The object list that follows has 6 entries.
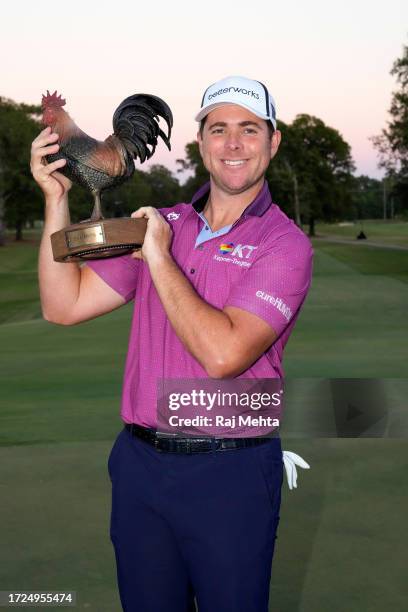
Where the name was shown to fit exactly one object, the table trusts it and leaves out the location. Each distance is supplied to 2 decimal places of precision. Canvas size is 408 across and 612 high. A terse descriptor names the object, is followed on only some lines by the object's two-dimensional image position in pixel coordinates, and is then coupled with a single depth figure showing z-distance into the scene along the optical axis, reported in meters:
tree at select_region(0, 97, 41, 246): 80.06
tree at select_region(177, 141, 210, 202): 109.12
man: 2.91
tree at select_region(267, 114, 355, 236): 97.56
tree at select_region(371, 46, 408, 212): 43.12
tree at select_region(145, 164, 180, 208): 171.75
